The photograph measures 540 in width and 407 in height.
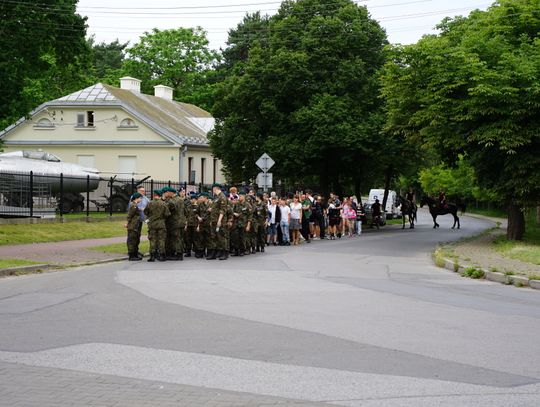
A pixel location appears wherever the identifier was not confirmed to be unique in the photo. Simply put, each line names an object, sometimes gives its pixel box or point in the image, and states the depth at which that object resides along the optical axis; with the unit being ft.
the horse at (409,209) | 138.31
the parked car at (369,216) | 146.93
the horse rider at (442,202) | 135.20
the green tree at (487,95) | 76.48
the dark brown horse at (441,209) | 135.54
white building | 165.89
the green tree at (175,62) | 245.24
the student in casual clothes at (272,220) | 87.15
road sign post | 106.32
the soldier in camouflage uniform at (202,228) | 67.62
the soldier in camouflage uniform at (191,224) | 68.33
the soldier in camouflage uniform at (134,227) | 64.59
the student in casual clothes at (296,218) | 90.07
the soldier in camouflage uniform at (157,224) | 62.69
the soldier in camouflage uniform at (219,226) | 66.03
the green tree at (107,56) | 303.27
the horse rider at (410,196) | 141.08
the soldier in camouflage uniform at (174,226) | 64.80
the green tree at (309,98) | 122.21
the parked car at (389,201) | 186.12
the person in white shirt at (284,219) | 88.38
